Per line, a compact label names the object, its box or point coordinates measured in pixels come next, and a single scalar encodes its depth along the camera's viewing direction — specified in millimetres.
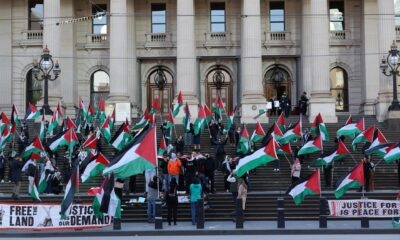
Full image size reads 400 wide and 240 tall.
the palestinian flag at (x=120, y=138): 28750
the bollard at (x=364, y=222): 21328
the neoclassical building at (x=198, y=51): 44625
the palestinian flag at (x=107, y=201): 20562
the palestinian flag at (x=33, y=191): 22531
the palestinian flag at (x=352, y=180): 21734
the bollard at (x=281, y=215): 21500
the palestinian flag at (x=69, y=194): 20297
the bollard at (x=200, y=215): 21953
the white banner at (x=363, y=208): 22062
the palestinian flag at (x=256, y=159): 22844
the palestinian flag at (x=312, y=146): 27188
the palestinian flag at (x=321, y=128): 30859
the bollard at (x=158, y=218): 21625
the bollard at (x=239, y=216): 21734
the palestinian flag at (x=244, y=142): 30125
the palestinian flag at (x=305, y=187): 21514
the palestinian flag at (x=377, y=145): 26531
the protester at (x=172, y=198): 22594
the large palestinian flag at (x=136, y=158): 20000
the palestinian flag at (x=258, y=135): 30641
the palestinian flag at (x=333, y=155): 25922
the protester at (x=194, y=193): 22719
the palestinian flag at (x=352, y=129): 30672
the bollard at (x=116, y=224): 21438
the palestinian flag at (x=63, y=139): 28297
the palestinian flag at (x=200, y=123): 32531
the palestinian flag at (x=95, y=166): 22906
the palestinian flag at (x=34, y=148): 27281
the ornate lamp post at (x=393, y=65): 36125
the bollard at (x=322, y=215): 21334
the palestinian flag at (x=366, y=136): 29250
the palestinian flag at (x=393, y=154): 24922
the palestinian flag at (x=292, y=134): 30062
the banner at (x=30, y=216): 20891
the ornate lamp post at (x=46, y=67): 34950
